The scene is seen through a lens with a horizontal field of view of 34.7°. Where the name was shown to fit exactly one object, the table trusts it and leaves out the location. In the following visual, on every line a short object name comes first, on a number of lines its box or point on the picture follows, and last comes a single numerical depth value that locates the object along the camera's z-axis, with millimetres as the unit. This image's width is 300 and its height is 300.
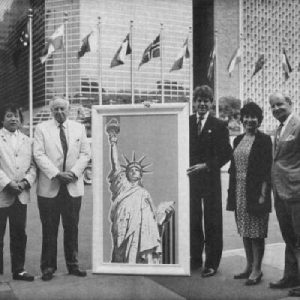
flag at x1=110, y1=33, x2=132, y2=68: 24922
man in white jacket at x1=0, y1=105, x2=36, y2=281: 4457
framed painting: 3869
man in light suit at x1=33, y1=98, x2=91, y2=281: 4523
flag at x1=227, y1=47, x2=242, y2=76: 27594
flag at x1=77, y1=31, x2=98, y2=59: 23109
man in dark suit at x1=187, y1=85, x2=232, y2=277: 4570
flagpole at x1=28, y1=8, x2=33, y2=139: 21878
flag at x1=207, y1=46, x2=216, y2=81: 27359
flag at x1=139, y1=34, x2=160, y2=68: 26312
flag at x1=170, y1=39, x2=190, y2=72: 26250
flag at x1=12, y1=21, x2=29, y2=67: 21281
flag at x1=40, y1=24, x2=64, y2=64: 21517
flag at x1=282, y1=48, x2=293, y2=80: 28406
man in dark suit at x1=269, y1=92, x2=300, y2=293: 4008
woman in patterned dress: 4293
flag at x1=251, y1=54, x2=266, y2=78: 28922
